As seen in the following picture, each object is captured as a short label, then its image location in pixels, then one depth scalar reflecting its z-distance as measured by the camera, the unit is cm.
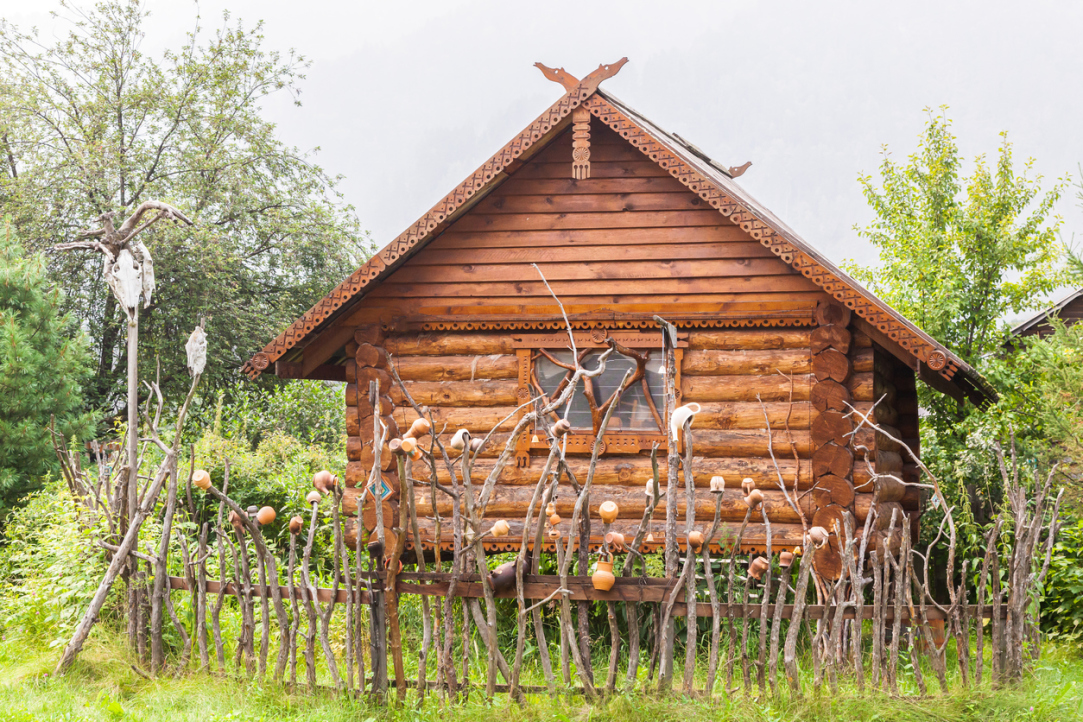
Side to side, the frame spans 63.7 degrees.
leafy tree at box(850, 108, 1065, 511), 1480
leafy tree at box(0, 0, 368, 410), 2044
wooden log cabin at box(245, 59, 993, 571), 820
